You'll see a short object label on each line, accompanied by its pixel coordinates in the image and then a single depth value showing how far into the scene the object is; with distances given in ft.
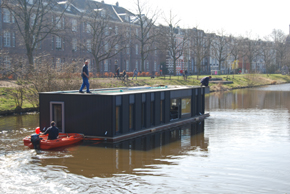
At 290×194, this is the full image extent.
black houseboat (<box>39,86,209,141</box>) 58.29
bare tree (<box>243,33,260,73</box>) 300.40
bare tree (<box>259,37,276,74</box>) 305.55
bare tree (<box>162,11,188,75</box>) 201.87
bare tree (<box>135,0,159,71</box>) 196.44
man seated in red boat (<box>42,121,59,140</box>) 54.80
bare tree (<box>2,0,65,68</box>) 132.94
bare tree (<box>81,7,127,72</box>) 174.70
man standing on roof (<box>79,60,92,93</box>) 63.39
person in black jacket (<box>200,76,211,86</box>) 91.56
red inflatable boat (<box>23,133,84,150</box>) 53.93
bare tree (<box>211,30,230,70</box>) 274.77
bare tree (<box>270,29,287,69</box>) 322.28
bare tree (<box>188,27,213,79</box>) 217.36
